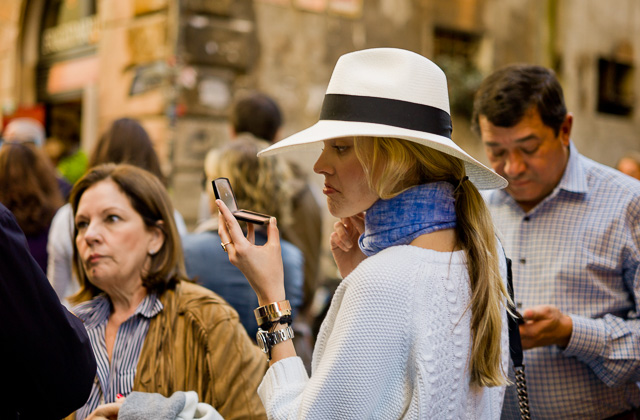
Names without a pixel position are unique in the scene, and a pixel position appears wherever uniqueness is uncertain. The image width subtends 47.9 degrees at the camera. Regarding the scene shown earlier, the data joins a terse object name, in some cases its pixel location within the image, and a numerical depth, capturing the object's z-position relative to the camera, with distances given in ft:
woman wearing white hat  5.57
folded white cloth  7.15
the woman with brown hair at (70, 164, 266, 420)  8.22
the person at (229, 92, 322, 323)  15.60
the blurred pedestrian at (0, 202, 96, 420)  5.39
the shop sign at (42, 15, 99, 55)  27.58
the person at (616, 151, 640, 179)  20.21
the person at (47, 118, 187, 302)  12.42
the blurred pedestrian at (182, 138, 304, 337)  11.55
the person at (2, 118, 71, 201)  20.26
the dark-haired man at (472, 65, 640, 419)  8.67
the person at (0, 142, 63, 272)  14.06
